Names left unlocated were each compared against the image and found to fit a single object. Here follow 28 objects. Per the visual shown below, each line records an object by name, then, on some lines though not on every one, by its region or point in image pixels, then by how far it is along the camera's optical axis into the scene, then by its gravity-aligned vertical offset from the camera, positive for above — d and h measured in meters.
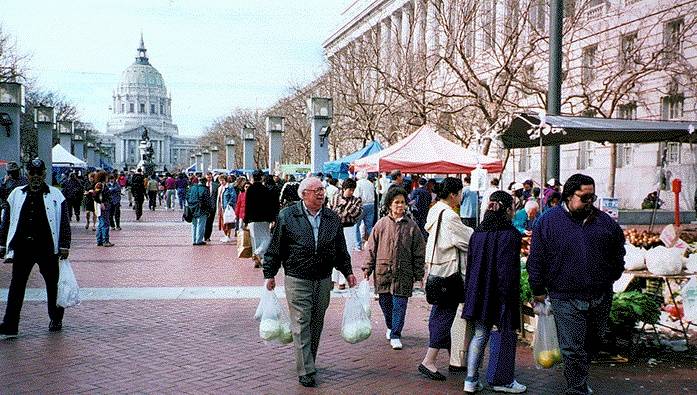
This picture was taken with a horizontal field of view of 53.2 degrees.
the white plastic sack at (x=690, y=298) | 6.97 -1.18
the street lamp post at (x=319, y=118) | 26.28 +2.37
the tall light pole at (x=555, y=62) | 11.29 +1.94
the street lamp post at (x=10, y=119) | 24.75 +2.18
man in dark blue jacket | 5.22 -0.66
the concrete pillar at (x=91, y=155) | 57.40 +2.19
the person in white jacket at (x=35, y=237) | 7.51 -0.63
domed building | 164.88 +16.10
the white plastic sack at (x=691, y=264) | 7.27 -0.88
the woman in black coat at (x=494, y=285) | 5.56 -0.84
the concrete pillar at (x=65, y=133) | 39.22 +2.68
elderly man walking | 5.93 -0.70
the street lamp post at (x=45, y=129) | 28.03 +2.08
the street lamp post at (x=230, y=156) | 53.41 +1.95
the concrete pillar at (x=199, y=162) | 91.78 +2.54
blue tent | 24.75 +0.52
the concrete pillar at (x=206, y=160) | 75.59 +2.34
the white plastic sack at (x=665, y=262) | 6.92 -0.81
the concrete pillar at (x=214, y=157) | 61.87 +2.18
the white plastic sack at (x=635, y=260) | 7.23 -0.83
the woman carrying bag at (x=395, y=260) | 7.14 -0.83
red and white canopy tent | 14.53 +0.48
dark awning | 8.28 +0.63
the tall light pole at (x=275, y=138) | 32.56 +2.03
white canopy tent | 32.83 +1.03
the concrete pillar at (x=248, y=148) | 43.66 +2.09
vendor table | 6.94 -0.97
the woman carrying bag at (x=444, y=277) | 6.11 -0.85
